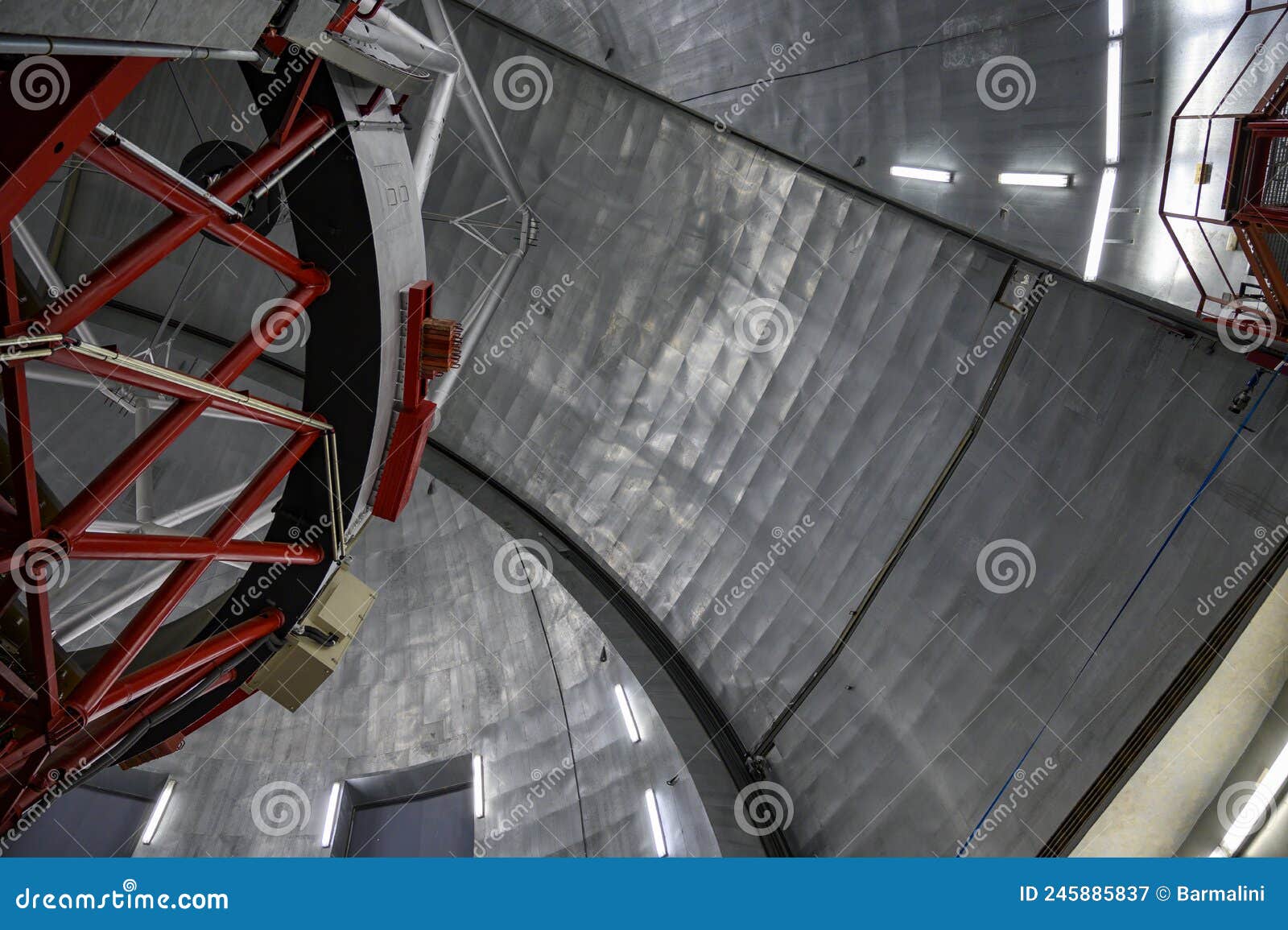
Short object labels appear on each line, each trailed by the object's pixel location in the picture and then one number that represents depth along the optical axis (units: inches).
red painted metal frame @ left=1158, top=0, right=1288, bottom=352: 290.5
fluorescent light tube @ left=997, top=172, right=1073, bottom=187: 368.5
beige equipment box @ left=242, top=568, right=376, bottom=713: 384.5
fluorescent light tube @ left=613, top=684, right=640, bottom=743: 665.6
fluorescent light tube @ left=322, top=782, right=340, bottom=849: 822.5
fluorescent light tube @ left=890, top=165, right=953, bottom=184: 422.6
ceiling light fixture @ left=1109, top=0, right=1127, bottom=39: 317.1
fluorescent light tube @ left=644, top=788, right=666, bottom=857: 618.2
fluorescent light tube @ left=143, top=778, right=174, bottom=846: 813.2
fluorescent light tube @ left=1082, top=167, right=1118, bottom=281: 350.0
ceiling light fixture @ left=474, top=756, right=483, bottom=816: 784.3
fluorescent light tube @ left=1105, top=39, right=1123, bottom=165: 327.9
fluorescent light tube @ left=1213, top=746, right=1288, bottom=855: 285.3
